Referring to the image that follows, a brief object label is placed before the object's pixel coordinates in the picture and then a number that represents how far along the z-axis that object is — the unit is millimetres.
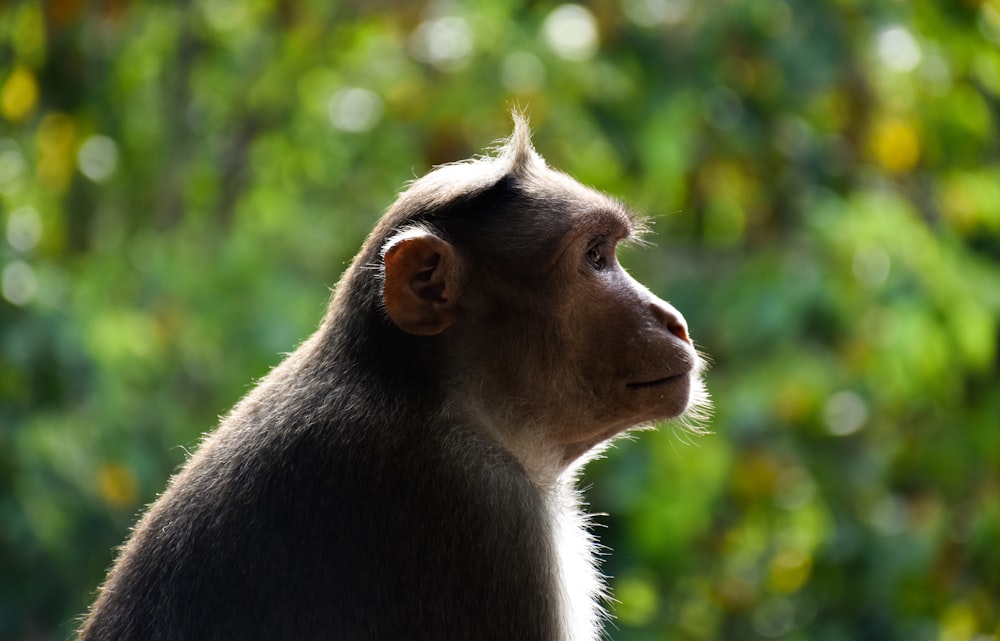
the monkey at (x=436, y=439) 6797
